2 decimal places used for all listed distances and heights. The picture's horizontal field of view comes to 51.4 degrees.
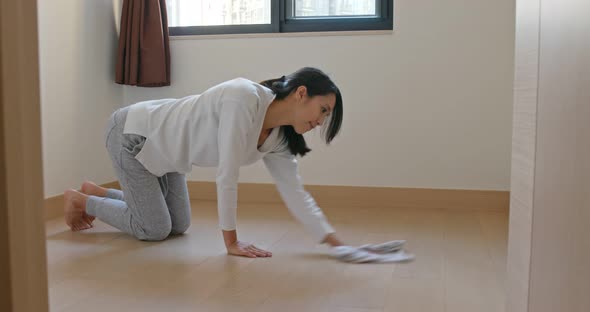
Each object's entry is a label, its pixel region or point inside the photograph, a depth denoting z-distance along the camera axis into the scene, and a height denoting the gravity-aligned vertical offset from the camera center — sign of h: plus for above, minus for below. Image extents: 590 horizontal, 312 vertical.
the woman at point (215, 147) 2.06 -0.30
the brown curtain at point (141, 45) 3.41 +0.11
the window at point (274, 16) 3.38 +0.28
